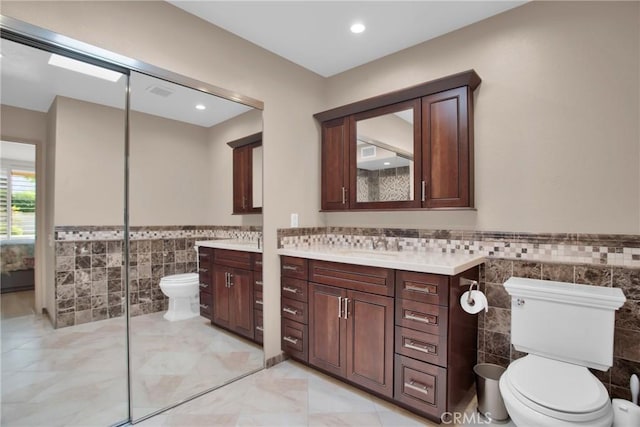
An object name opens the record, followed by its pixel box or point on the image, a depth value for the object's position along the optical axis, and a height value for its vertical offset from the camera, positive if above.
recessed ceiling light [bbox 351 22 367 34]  2.36 +1.42
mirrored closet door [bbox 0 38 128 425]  1.75 -0.26
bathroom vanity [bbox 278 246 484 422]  1.86 -0.72
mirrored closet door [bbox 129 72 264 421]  2.06 -0.03
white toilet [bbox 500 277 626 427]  1.41 -0.76
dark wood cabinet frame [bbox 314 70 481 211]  2.28 +0.60
